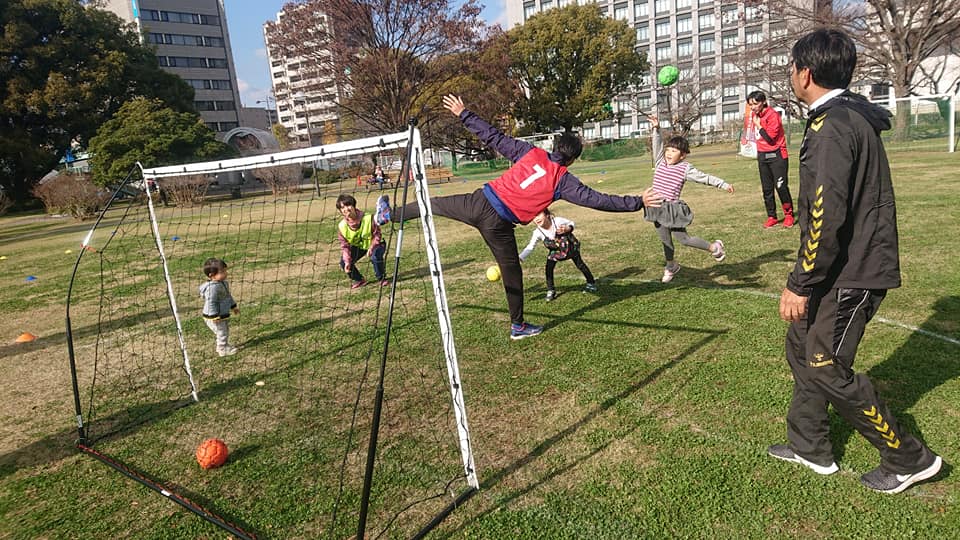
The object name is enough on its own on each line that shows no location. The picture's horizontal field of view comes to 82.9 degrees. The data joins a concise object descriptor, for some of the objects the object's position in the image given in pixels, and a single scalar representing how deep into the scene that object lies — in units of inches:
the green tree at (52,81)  1330.0
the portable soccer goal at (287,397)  116.8
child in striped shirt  248.4
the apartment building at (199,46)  2706.7
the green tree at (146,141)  1242.6
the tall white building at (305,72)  1296.8
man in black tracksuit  93.4
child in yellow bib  307.3
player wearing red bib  185.2
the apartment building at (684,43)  2470.5
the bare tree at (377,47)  1222.9
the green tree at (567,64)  1830.7
